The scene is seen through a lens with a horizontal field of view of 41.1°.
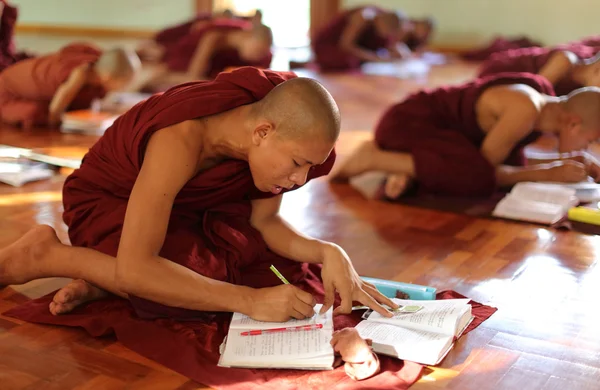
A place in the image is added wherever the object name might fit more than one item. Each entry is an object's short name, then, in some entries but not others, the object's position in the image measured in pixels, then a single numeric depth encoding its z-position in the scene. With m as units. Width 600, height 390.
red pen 1.69
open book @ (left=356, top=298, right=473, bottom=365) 1.66
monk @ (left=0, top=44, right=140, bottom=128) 4.10
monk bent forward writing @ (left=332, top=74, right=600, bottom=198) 2.93
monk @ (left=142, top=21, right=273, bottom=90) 5.27
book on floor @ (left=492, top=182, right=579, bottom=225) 2.79
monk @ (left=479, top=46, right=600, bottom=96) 3.82
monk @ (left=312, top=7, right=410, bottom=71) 7.00
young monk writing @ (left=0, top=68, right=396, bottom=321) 1.65
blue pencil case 1.95
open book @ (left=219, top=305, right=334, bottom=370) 1.61
